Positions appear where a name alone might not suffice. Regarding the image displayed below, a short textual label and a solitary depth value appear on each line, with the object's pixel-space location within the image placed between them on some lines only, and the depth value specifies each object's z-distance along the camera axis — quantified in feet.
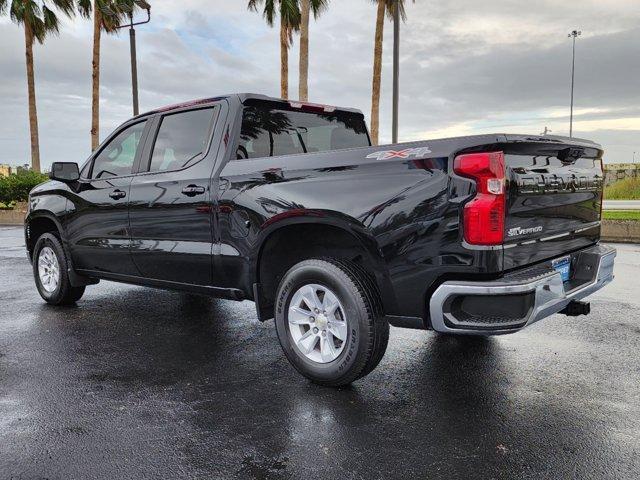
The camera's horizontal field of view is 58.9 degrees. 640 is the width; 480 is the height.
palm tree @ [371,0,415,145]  61.41
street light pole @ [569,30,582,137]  144.97
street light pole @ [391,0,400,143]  43.60
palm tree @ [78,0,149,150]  73.15
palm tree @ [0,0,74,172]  80.84
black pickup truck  10.09
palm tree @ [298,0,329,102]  57.41
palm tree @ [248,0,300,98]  74.00
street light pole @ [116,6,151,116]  50.66
